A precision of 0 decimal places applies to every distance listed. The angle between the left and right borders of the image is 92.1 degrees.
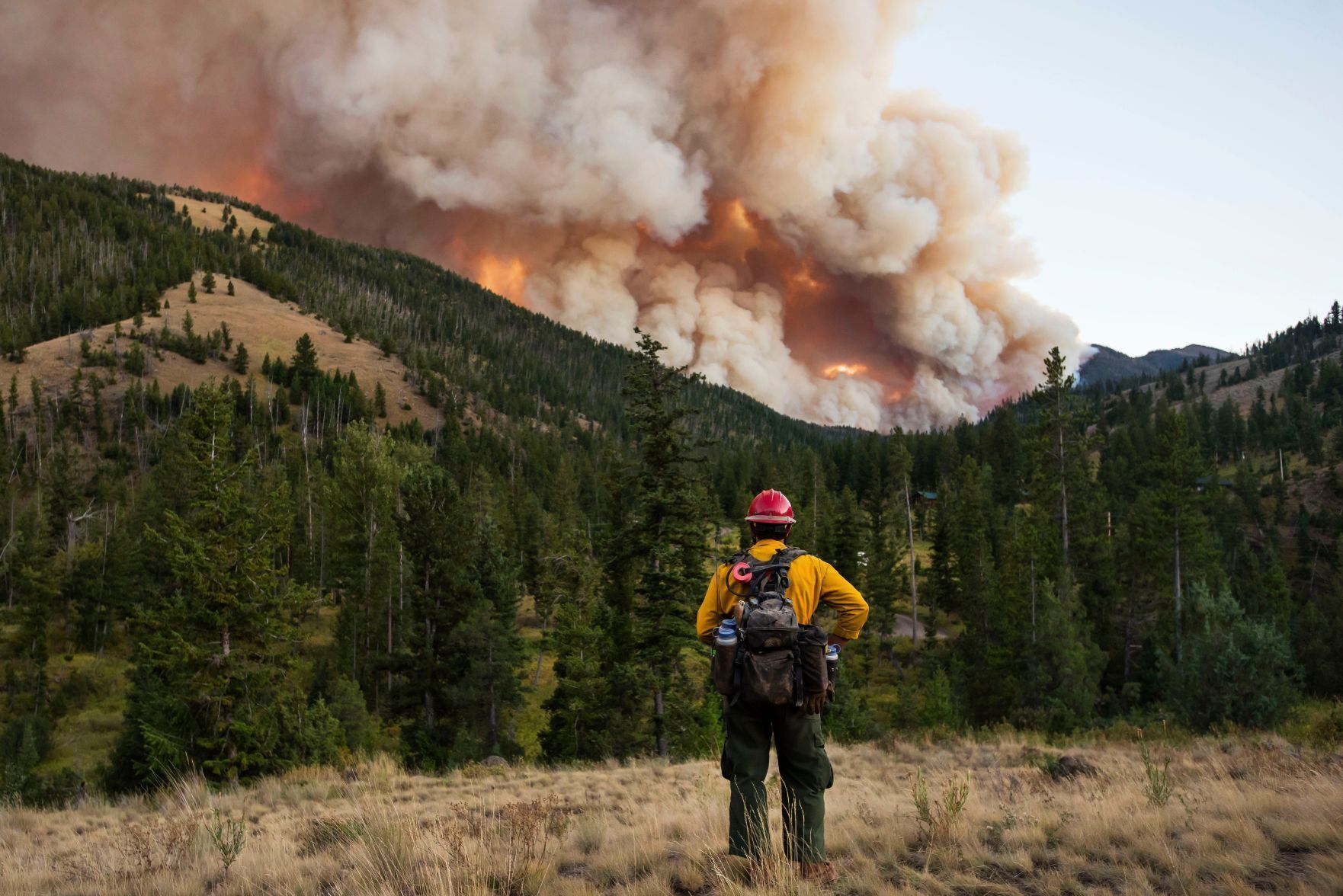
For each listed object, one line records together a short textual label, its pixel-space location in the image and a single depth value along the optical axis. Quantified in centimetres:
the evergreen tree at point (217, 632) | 1554
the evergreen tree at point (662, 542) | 1858
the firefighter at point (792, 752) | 450
